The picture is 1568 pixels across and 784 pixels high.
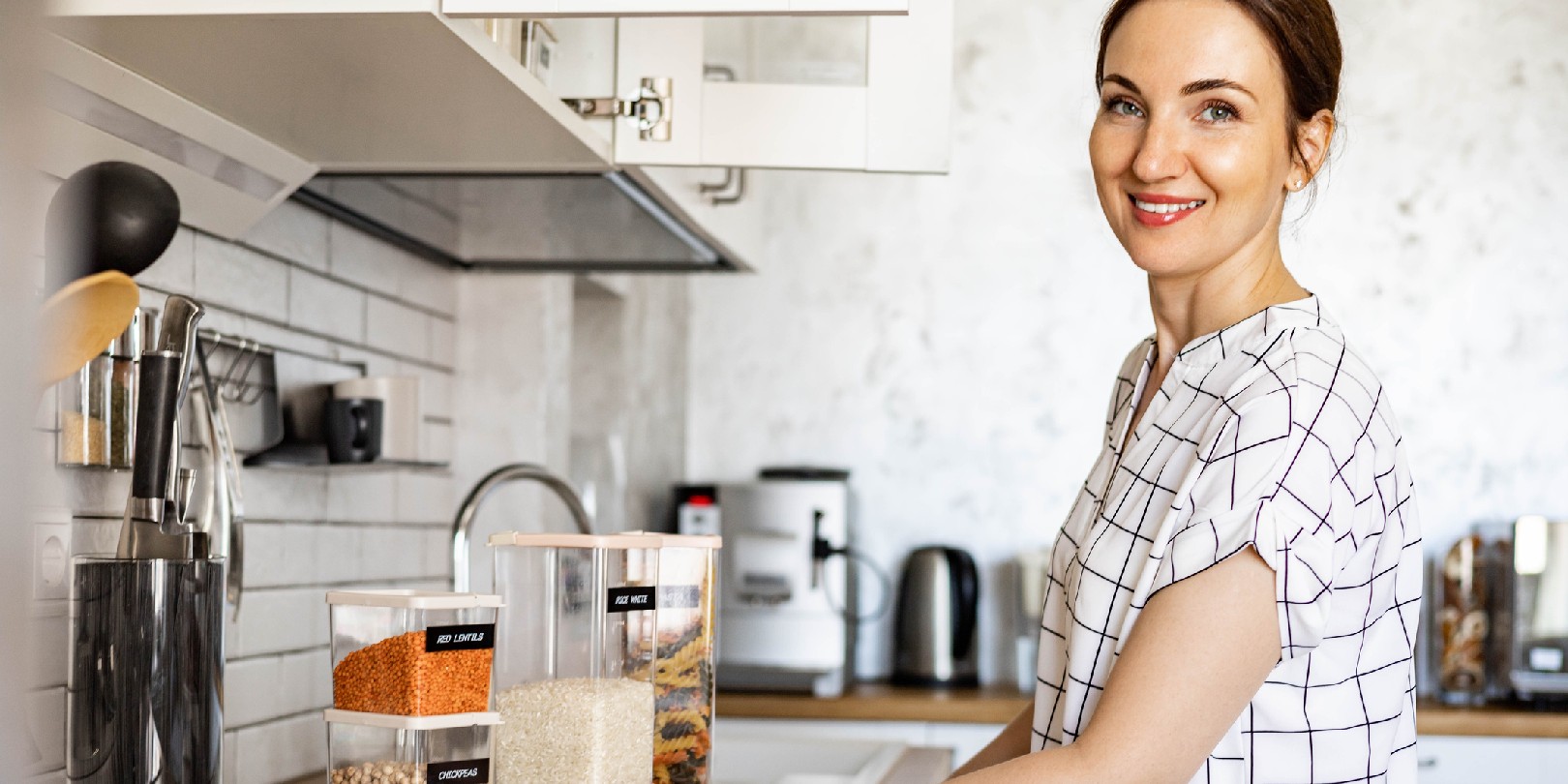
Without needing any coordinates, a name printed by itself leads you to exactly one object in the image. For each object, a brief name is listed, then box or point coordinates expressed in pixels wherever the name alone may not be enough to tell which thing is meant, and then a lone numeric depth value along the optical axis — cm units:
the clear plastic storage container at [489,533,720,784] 98
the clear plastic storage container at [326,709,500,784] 90
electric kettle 296
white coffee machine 285
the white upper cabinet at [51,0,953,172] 93
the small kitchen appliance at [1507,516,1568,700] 272
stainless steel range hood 149
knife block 91
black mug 158
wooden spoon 81
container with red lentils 90
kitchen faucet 153
